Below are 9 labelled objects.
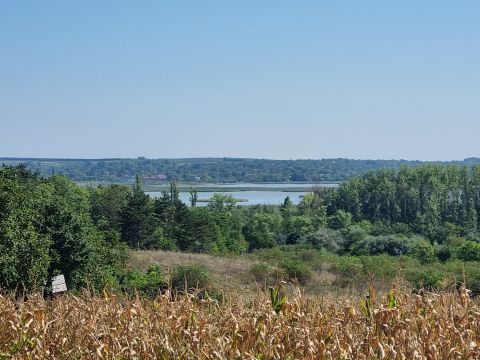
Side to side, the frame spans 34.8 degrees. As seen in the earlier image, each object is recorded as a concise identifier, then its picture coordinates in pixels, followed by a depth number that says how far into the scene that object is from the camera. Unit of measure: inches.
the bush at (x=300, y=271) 2221.8
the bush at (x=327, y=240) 3544.5
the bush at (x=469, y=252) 2950.3
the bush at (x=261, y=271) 2114.5
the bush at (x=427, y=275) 1881.8
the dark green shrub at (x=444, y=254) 3053.6
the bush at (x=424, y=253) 2906.0
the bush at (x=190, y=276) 1526.6
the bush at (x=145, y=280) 1555.2
